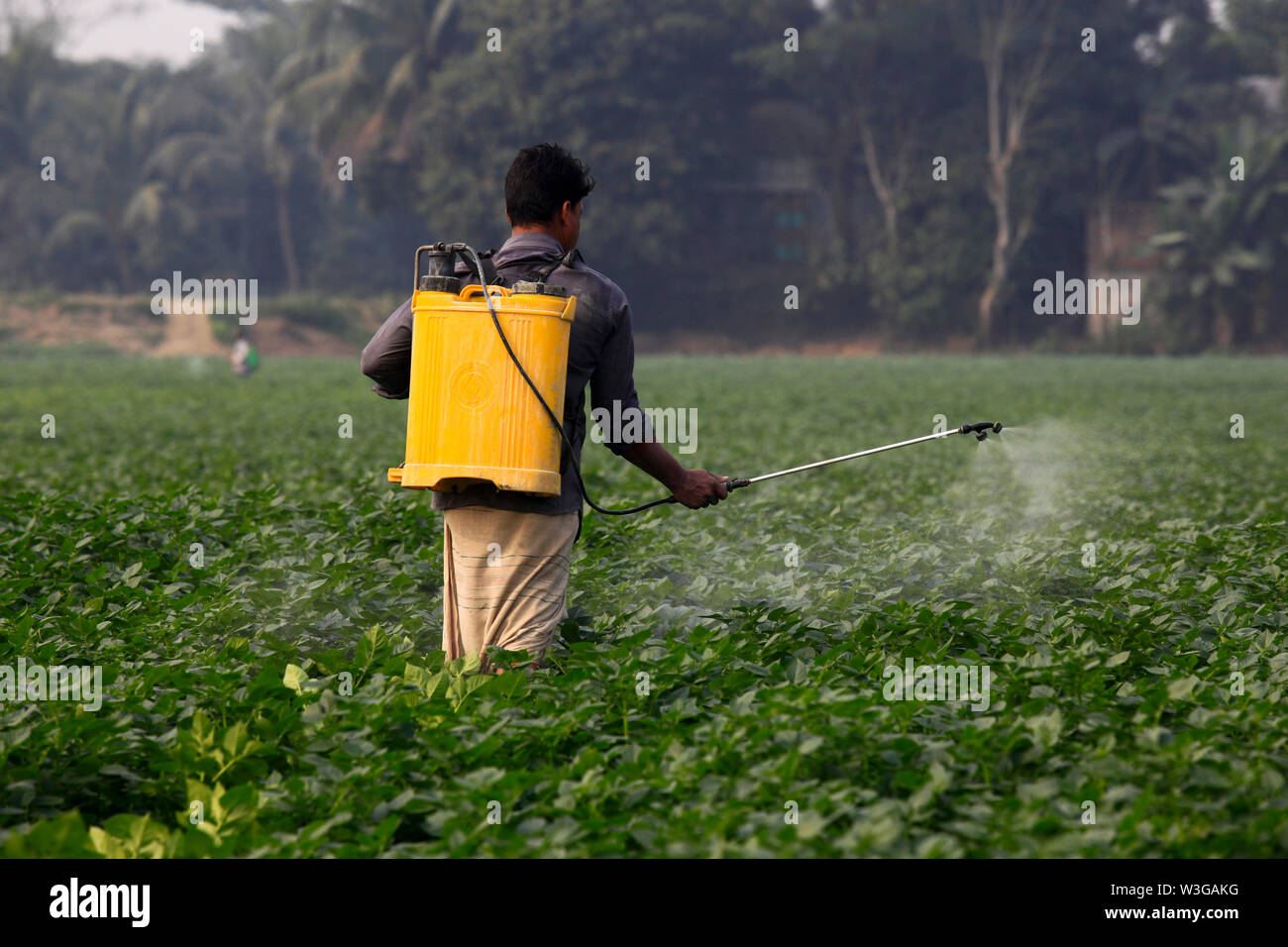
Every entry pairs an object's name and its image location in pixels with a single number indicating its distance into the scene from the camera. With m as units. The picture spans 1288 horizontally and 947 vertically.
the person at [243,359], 34.06
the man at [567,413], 4.78
